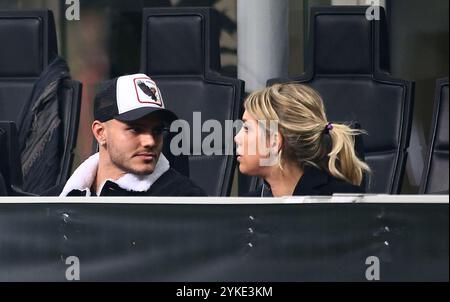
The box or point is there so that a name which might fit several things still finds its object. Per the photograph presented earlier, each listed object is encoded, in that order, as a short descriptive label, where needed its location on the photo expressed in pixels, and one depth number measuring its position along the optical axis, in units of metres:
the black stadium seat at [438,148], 10.77
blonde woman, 10.24
